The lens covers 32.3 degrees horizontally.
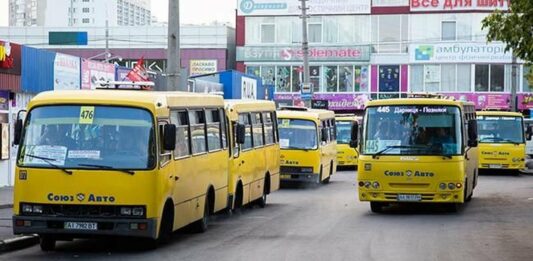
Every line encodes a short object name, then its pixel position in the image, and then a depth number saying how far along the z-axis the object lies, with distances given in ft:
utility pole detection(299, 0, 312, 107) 144.56
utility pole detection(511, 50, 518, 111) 163.46
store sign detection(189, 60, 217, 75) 224.12
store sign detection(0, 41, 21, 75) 78.29
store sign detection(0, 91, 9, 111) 81.68
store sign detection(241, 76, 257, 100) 142.68
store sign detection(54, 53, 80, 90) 87.61
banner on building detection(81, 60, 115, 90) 92.63
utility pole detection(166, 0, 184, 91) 71.77
